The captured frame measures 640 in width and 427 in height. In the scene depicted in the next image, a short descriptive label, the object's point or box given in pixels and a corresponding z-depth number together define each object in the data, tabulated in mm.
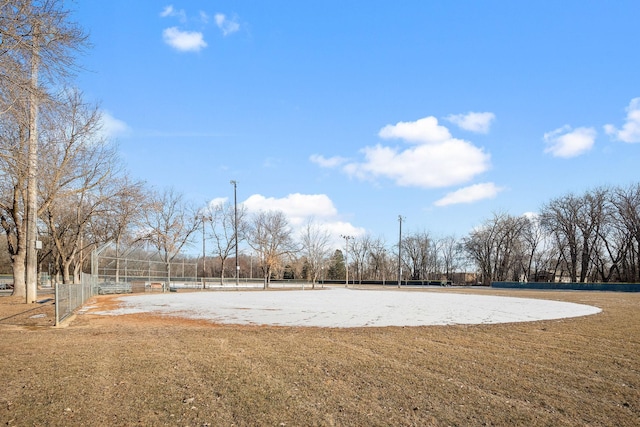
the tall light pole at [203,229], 52359
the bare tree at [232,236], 54906
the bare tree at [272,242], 54594
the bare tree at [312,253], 61062
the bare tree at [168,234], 42956
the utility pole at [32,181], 8547
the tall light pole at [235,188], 45031
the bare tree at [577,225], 60375
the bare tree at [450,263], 92875
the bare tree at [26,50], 7695
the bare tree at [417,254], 91000
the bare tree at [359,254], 94188
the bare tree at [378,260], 94875
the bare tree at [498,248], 74438
